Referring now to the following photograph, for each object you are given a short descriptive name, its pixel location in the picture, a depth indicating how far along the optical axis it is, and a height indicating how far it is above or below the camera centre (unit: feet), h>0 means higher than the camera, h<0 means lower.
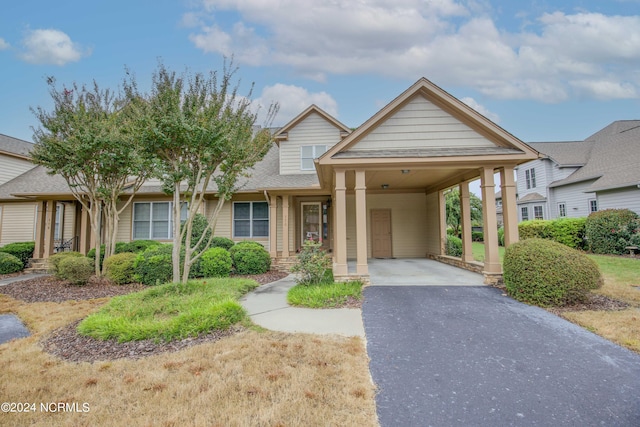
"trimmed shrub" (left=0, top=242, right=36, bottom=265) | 40.05 -2.04
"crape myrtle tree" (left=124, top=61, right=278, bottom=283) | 19.80 +7.27
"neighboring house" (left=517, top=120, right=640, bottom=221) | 47.02 +10.54
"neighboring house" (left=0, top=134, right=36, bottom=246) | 45.27 +2.40
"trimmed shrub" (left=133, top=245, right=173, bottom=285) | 28.30 -3.53
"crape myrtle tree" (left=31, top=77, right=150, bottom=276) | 27.94 +8.95
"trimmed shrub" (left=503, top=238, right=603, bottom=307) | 17.10 -2.91
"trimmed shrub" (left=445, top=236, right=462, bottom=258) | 39.04 -2.57
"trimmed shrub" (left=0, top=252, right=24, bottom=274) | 36.99 -3.69
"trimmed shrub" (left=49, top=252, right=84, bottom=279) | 29.58 -2.96
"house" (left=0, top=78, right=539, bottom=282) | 34.86 +3.76
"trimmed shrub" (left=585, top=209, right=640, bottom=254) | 39.68 -0.45
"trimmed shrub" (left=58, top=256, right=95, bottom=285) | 27.30 -3.38
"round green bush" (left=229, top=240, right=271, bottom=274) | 32.35 -3.07
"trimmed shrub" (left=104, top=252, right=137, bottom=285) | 28.48 -3.53
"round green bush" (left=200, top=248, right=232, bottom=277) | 30.15 -3.32
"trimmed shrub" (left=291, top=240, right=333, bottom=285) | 23.00 -2.75
